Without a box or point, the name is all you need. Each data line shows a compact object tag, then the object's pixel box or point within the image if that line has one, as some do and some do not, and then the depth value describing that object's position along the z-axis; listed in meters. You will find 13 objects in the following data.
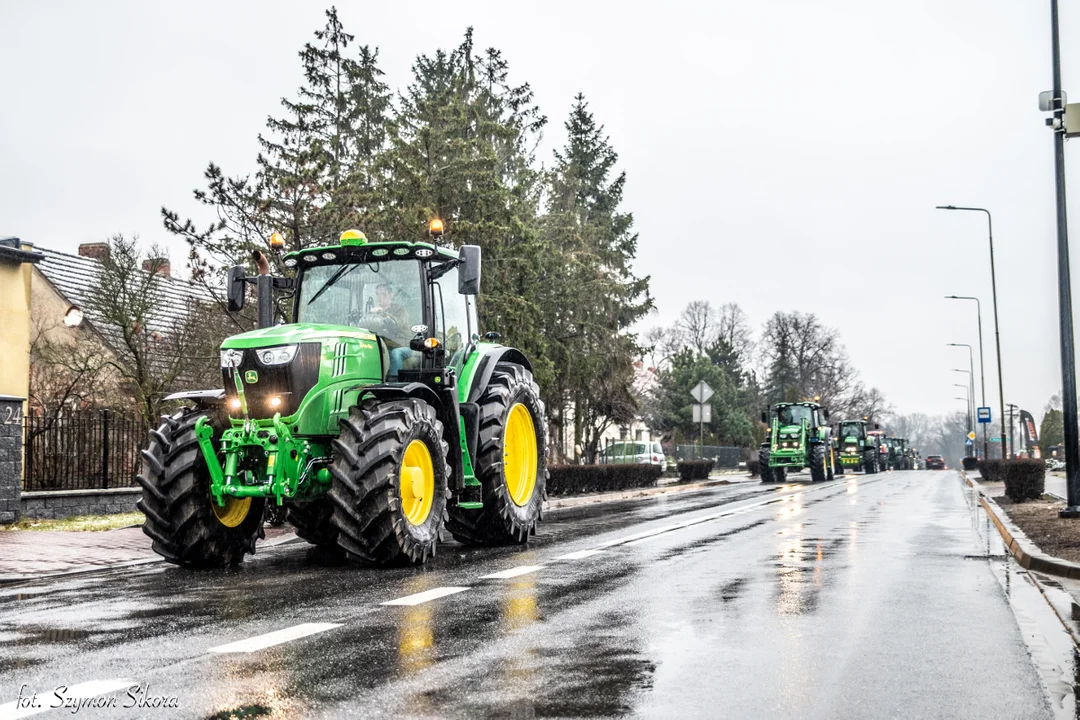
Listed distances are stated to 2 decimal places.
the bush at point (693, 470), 42.02
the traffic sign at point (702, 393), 40.22
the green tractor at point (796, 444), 43.34
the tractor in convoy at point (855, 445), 61.44
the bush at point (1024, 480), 23.45
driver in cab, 11.93
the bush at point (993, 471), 40.75
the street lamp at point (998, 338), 41.38
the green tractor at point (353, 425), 10.26
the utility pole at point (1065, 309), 17.48
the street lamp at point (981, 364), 54.22
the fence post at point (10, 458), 15.85
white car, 49.62
